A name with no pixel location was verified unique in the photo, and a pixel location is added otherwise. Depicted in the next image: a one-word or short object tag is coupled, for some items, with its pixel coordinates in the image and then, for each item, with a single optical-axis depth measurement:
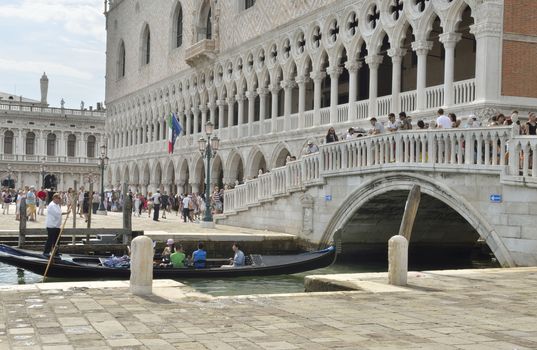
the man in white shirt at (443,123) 13.30
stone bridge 11.56
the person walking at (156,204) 24.22
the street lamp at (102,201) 29.94
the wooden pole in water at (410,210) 12.48
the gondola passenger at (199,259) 13.05
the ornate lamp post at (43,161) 61.24
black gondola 12.59
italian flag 29.19
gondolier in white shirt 13.94
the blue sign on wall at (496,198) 11.84
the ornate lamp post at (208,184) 20.56
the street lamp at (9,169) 55.12
